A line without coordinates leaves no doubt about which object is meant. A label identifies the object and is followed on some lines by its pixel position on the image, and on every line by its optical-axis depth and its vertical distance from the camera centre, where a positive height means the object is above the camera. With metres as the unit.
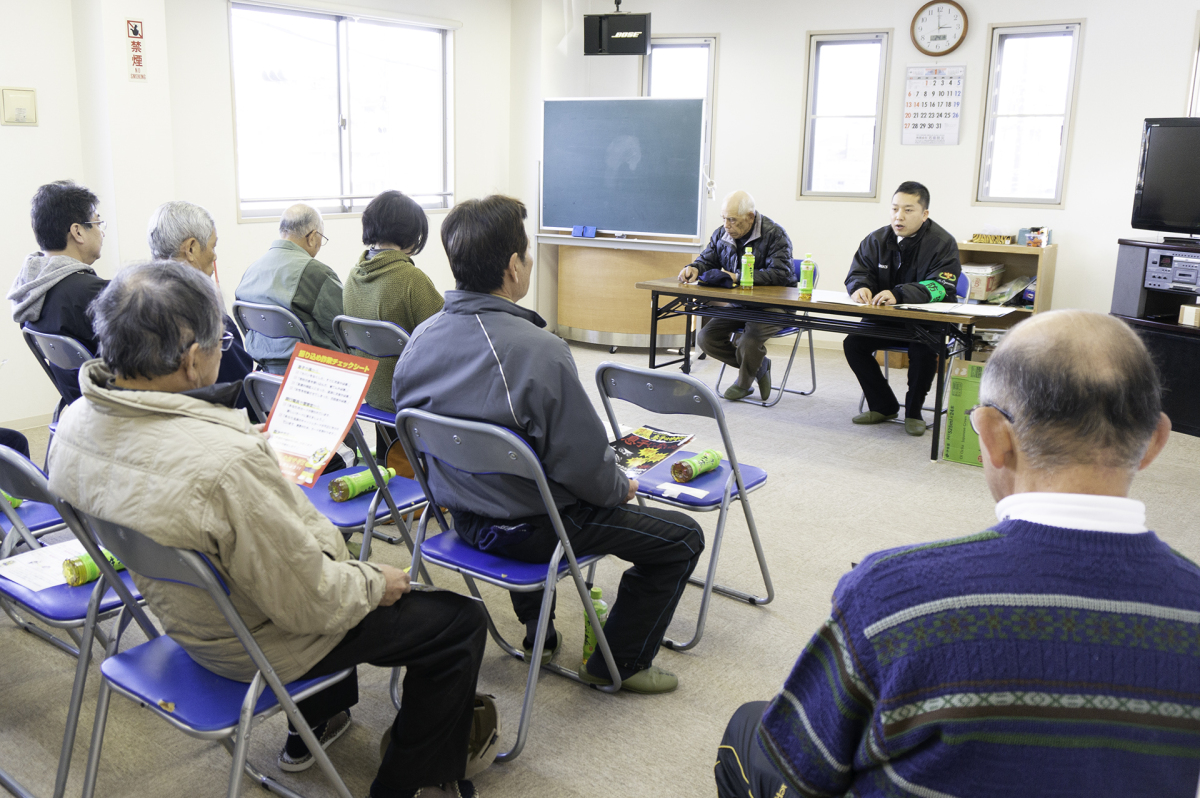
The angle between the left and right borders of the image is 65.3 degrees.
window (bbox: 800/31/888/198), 6.77 +0.73
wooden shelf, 6.07 -0.26
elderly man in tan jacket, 1.42 -0.46
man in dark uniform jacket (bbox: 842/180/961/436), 4.81 -0.32
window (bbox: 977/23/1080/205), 6.20 +0.71
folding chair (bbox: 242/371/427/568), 2.42 -0.79
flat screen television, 5.04 +0.26
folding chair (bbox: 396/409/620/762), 1.93 -0.62
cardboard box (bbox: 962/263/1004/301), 6.14 -0.38
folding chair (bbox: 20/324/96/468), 2.74 -0.46
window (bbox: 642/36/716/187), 7.23 +1.09
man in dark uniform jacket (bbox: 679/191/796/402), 5.40 -0.34
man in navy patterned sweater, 0.89 -0.39
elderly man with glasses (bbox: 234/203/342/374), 3.44 -0.34
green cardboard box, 4.29 -0.89
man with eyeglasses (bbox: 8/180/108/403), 2.92 -0.24
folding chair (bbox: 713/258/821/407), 5.44 -1.03
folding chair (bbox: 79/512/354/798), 1.45 -0.81
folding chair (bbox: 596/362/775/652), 2.52 -0.72
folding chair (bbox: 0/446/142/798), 1.75 -0.80
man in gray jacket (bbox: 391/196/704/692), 2.03 -0.45
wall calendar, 6.46 +0.79
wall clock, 6.36 +1.29
